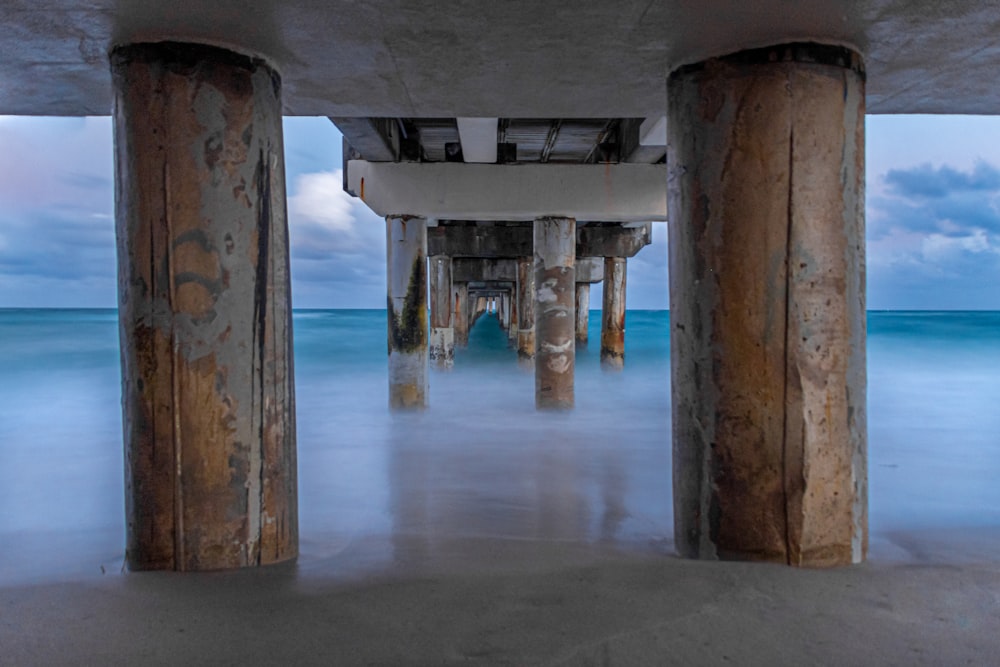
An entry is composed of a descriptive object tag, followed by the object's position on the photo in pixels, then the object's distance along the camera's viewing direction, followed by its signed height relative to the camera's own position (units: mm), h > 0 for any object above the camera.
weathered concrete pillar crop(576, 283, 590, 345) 24719 -52
